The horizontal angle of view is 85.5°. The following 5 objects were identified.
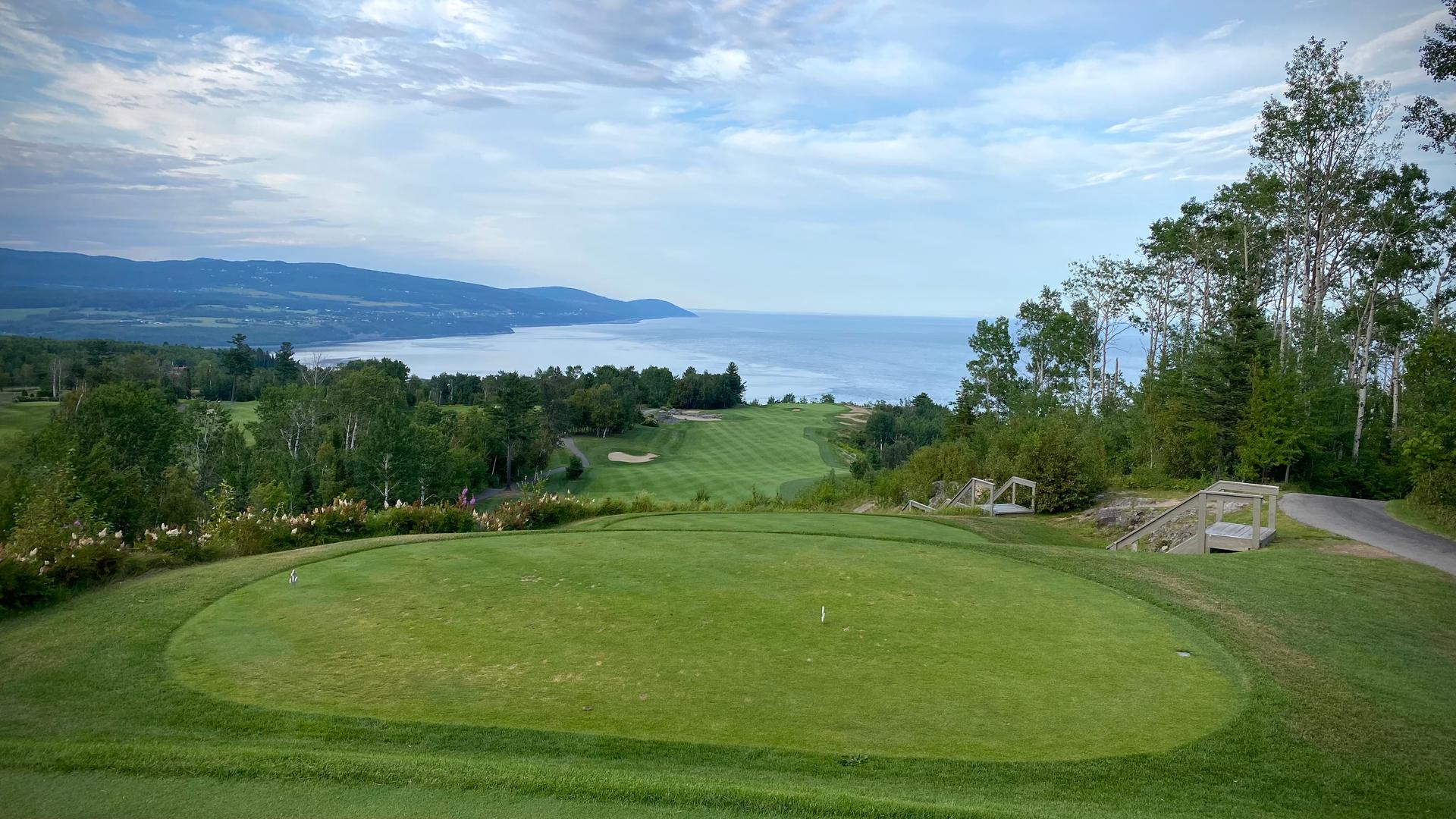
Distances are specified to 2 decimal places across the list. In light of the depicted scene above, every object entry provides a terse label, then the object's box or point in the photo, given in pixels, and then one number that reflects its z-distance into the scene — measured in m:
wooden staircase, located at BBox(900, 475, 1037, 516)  21.91
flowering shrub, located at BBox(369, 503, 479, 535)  15.36
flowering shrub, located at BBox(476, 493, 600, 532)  16.67
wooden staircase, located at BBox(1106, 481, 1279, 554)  14.51
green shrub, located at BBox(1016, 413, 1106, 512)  22.06
